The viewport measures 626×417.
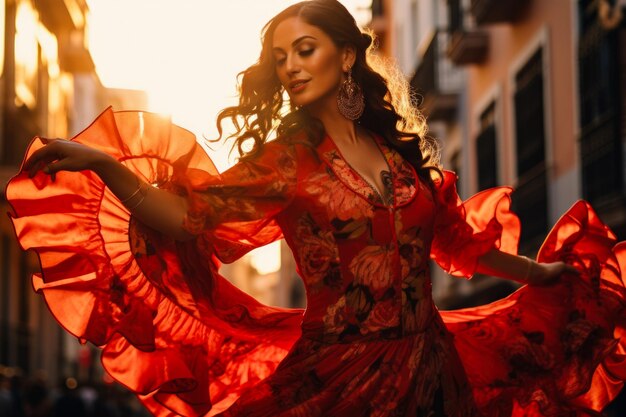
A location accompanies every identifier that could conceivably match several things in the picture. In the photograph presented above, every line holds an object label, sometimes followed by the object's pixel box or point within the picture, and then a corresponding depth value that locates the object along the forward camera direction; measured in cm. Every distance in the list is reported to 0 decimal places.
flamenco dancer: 354
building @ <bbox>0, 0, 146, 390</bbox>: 1989
